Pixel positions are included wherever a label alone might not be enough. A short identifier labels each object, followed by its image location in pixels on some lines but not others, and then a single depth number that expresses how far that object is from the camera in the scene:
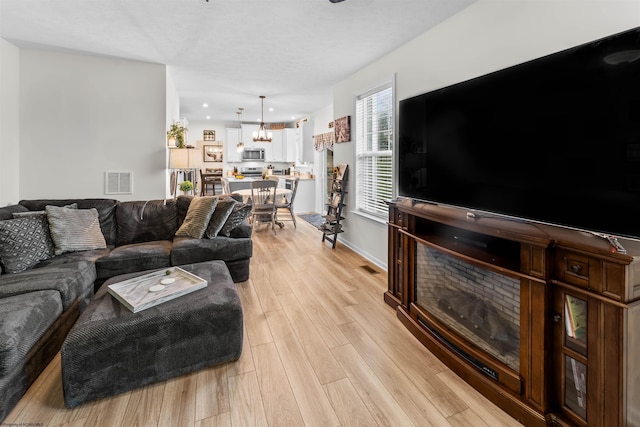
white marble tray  1.91
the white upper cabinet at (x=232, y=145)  8.90
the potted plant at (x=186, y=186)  4.70
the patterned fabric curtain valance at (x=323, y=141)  6.58
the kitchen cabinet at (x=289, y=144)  9.12
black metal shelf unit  4.69
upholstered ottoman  1.63
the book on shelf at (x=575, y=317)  1.35
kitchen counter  7.93
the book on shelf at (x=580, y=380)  1.35
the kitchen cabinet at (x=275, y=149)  9.19
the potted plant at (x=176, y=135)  4.44
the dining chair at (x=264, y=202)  5.70
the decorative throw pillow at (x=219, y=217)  3.37
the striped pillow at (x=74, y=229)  2.80
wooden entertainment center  1.22
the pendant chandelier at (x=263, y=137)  7.00
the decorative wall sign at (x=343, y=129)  4.58
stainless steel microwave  9.08
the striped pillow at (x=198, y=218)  3.36
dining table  6.02
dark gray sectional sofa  1.65
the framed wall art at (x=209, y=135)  9.01
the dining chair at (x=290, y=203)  6.15
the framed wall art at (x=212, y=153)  8.77
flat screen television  1.25
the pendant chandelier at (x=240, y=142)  7.74
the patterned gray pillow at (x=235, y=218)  3.48
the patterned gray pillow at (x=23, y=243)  2.42
